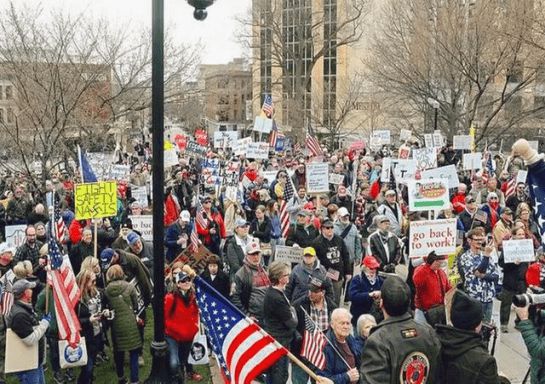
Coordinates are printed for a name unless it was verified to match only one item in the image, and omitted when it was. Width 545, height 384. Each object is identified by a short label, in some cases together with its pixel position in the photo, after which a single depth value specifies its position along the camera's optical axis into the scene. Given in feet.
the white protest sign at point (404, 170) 53.64
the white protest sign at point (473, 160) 62.34
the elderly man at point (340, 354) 18.95
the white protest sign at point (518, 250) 32.22
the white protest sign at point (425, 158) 57.72
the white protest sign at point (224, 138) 87.15
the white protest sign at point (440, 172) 43.60
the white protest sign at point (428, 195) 35.63
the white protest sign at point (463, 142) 71.92
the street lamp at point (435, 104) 85.97
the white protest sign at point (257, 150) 70.03
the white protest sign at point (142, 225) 39.04
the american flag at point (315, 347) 19.43
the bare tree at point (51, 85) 47.80
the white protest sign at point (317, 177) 48.67
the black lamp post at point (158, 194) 16.87
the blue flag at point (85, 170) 37.64
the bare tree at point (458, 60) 78.28
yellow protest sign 33.96
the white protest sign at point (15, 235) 37.93
